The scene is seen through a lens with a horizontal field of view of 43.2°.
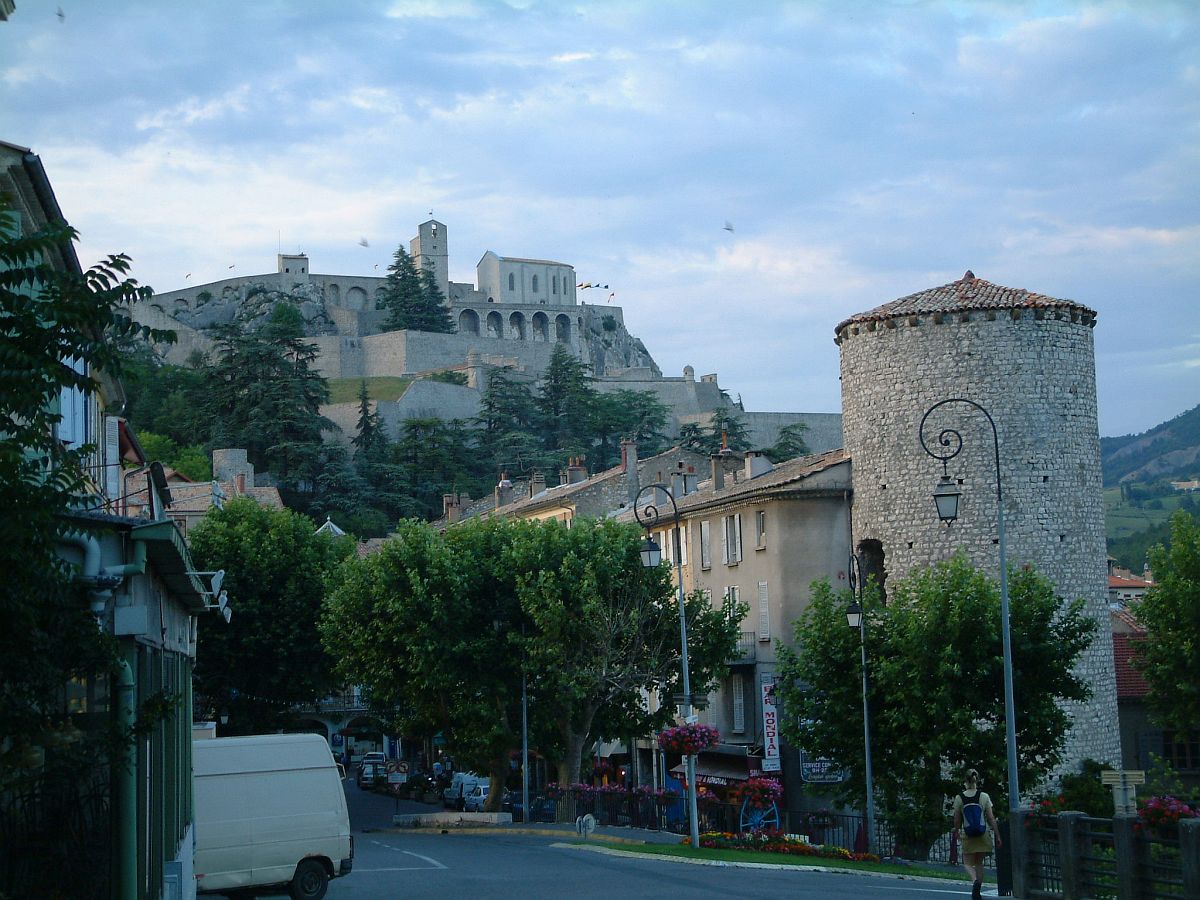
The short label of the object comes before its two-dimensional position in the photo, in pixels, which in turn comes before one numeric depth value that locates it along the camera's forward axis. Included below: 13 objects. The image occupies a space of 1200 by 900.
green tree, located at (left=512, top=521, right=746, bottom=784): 38.12
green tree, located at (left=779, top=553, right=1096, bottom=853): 32.09
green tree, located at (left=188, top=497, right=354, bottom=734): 43.25
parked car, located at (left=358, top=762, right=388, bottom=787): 62.52
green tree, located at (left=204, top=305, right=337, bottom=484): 99.12
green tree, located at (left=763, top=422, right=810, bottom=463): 108.06
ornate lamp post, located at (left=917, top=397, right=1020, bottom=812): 21.97
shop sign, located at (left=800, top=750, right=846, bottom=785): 35.38
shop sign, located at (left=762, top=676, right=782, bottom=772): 39.25
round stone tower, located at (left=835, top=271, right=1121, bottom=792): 38.72
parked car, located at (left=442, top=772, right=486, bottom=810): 48.25
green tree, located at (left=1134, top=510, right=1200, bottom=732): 40.84
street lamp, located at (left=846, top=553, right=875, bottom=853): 30.64
